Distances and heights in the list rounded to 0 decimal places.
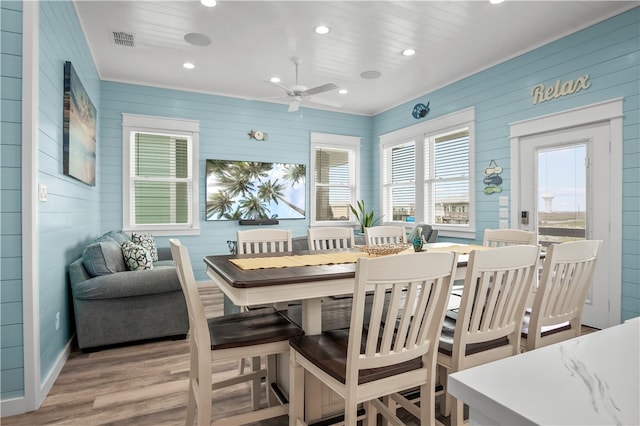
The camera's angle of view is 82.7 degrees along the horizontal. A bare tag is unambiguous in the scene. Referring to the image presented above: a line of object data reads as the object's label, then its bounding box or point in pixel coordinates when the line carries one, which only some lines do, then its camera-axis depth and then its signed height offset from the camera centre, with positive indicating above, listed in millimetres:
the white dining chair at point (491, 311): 1554 -446
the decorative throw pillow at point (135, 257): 3449 -440
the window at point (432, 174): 5094 +610
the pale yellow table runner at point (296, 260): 1997 -290
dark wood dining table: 1585 -331
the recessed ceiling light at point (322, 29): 3652 +1858
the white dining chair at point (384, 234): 3314 -203
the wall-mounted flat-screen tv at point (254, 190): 5711 +355
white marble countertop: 475 -258
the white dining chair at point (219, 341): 1611 -598
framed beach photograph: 2928 +741
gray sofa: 2996 -775
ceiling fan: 3973 +1361
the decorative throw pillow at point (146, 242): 4402 -377
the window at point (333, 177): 6512 +658
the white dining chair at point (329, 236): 3143 -213
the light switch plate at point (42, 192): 2242 +114
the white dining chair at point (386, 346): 1309 -549
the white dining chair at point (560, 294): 1765 -411
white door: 3514 +234
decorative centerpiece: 2326 -237
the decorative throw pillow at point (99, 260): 3098 -422
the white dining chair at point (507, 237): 2756 -193
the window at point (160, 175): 5238 +541
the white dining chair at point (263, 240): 2938 -238
